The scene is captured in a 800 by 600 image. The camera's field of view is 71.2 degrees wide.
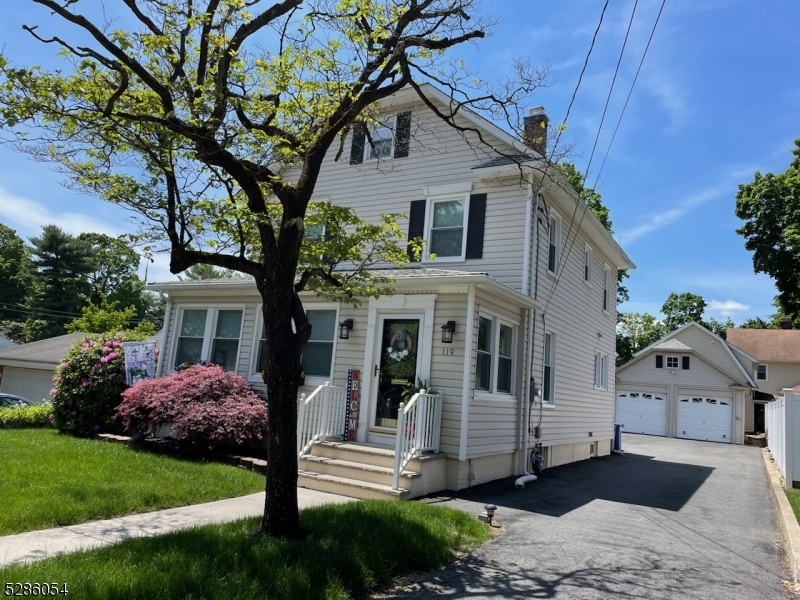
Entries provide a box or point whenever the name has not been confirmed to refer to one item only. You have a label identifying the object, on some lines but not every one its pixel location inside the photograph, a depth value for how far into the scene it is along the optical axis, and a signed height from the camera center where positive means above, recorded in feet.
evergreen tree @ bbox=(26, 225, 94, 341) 163.84 +24.10
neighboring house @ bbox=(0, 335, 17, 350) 127.09 +3.94
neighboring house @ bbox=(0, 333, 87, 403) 79.46 -0.80
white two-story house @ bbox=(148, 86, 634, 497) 30.35 +4.71
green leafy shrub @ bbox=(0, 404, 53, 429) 44.27 -4.41
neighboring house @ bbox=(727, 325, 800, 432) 109.80 +12.07
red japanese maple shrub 32.14 -1.92
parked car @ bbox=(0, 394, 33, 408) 54.03 -4.01
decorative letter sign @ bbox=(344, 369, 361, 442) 32.68 -0.93
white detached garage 93.86 +3.85
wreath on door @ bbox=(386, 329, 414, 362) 33.09 +2.70
